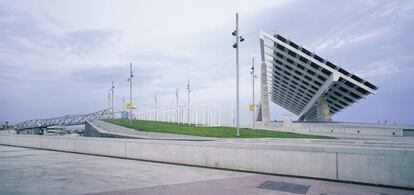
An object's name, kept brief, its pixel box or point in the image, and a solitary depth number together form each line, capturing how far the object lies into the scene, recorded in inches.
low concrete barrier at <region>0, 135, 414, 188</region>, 299.1
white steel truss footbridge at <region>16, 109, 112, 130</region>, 2840.8
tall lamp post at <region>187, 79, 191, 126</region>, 1432.1
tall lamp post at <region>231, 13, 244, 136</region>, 851.3
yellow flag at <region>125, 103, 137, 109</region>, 1292.8
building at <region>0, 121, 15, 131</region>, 2199.8
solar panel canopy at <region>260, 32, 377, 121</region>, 1542.8
